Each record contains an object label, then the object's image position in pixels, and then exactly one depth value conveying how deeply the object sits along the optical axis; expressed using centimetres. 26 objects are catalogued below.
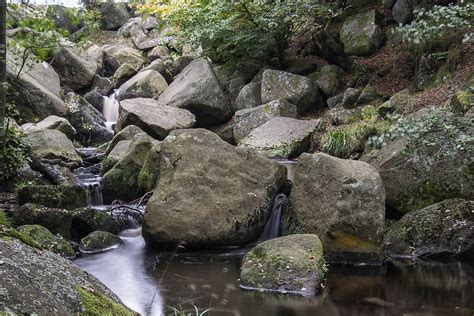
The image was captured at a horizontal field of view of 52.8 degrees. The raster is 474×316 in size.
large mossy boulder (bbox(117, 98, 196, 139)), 1339
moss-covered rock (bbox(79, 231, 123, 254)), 692
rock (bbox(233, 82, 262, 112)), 1478
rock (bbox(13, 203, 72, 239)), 693
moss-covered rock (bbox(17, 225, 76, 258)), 641
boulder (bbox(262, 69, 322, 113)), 1399
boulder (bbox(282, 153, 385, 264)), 643
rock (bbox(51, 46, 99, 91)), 1770
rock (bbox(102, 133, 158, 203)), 920
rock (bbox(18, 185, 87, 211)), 762
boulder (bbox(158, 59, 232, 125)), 1475
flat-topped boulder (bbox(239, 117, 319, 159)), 1197
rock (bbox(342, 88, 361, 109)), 1295
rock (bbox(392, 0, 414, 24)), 1334
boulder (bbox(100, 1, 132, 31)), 2769
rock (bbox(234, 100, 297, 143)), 1347
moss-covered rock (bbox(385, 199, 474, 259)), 647
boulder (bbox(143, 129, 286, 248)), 689
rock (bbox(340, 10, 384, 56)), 1429
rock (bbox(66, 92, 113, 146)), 1503
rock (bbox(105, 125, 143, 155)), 1191
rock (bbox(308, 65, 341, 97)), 1427
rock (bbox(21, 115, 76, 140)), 1308
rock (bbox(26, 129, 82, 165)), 1106
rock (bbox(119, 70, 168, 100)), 1722
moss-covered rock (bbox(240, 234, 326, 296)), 548
